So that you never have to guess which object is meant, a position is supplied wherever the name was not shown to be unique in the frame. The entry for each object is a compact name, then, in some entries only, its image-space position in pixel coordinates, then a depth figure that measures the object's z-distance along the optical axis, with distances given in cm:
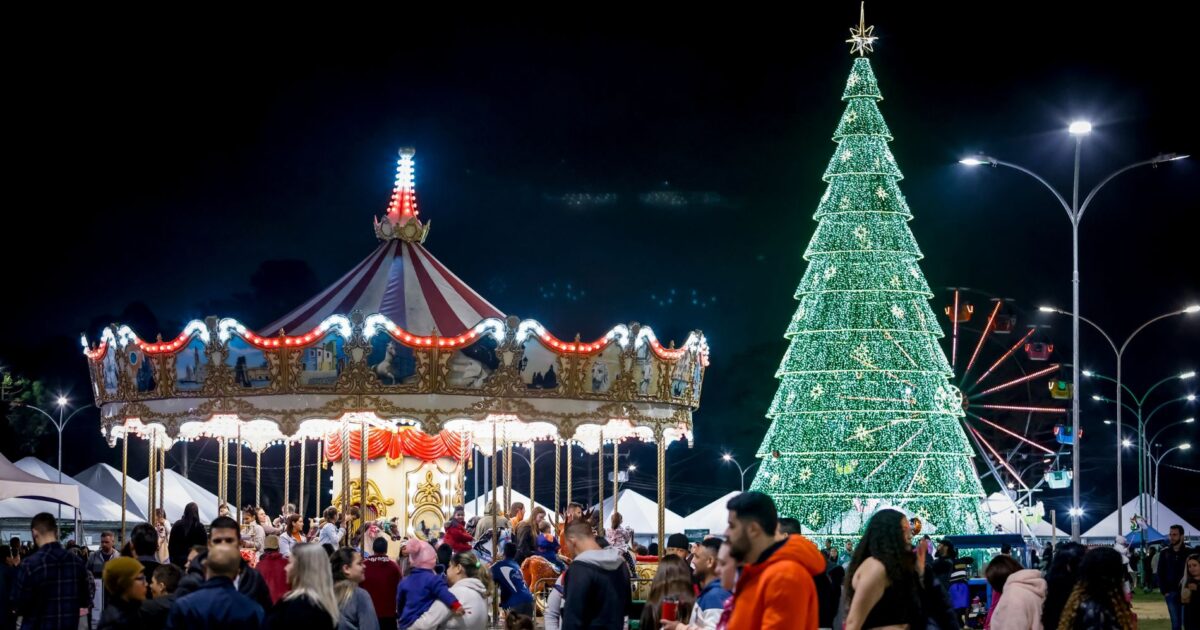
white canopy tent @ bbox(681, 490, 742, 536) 5050
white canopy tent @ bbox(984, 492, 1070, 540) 4812
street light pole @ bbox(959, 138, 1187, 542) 2589
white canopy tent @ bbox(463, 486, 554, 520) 3209
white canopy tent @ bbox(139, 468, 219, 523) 4047
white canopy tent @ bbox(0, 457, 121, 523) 3838
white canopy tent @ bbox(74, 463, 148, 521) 4238
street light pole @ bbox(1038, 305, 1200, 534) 2868
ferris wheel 4475
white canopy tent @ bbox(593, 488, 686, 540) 4862
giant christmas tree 3884
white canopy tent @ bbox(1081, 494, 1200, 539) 5922
